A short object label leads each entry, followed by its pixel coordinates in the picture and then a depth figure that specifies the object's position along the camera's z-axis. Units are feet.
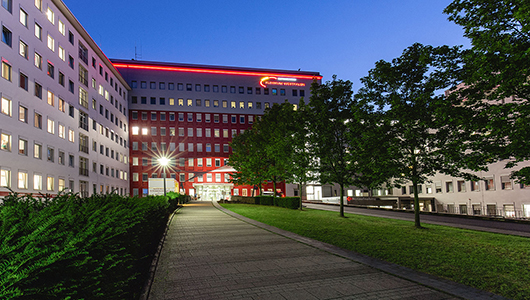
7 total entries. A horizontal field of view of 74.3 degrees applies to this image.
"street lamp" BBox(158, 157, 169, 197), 100.81
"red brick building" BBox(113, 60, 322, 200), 243.60
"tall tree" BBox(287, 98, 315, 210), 83.56
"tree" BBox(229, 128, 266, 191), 138.00
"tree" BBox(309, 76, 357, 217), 76.43
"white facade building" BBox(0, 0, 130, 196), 93.50
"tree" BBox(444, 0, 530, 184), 34.14
